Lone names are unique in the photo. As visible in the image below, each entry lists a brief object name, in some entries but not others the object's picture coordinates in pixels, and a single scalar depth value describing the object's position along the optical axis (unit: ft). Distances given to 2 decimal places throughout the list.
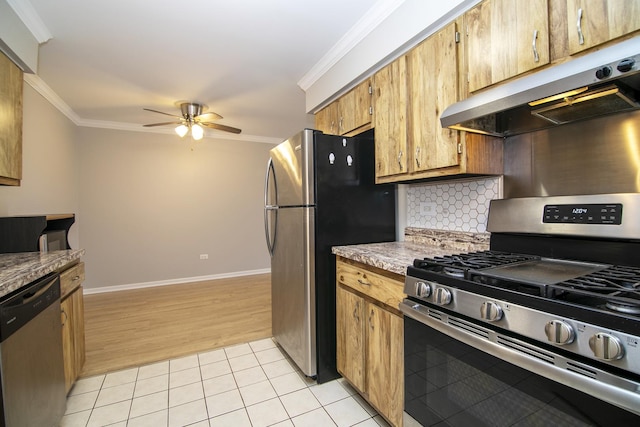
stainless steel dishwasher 3.79
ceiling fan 11.39
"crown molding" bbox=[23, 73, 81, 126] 9.50
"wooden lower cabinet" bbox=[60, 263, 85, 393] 6.01
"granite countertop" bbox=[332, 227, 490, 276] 5.02
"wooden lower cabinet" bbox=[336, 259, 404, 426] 4.82
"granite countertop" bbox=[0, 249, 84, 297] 4.13
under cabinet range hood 2.90
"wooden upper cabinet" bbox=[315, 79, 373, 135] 7.26
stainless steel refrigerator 6.64
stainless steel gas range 2.31
